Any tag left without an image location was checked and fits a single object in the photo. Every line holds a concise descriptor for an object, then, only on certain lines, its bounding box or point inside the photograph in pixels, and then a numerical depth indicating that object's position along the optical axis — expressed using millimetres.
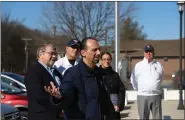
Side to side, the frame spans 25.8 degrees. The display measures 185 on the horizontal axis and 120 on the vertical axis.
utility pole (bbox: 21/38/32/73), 23006
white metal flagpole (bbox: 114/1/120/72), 9031
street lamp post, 13719
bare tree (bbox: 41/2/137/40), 14719
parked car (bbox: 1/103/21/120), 7461
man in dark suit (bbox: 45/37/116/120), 3564
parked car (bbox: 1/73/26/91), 13016
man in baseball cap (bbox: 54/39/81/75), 5583
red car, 9352
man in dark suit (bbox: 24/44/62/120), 4504
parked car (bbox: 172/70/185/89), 21831
